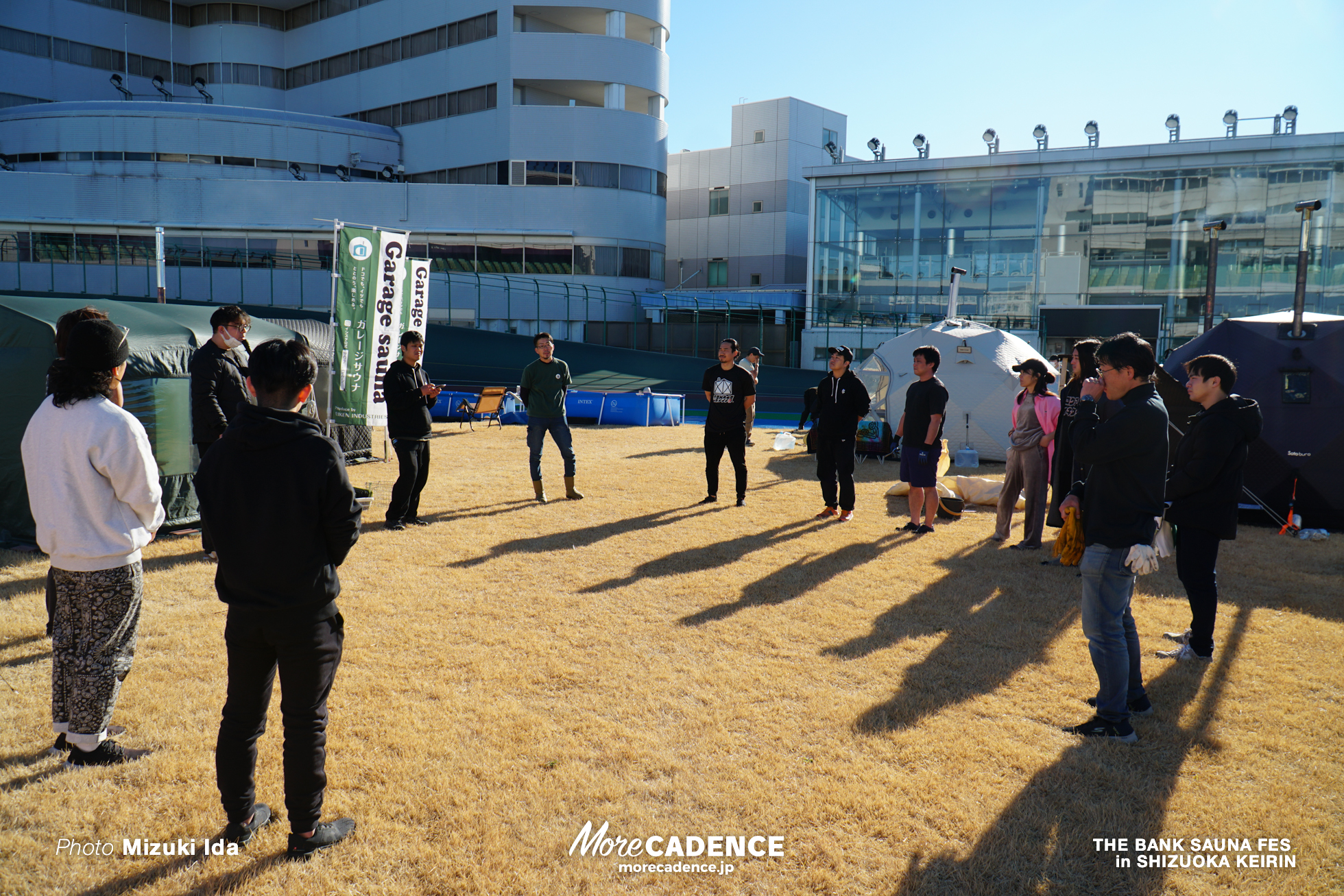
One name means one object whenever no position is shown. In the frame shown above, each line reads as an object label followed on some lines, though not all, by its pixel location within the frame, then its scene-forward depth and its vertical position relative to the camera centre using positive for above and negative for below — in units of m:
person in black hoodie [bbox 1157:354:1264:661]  5.14 -0.67
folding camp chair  18.80 -0.96
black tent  9.20 -0.35
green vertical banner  9.65 +0.54
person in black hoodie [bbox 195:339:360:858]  2.92 -0.72
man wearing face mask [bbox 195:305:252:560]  6.55 -0.16
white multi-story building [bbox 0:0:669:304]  35.09 +8.95
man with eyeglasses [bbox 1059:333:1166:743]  4.05 -0.64
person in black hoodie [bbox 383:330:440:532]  8.63 -0.58
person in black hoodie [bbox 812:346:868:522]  9.36 -0.63
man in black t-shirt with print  10.05 -0.44
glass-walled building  27.14 +5.28
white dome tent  13.98 -0.11
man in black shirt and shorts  8.51 -0.66
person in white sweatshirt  3.53 -0.72
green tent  7.47 -0.23
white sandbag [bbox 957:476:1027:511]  10.50 -1.54
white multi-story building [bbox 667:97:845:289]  42.38 +9.21
